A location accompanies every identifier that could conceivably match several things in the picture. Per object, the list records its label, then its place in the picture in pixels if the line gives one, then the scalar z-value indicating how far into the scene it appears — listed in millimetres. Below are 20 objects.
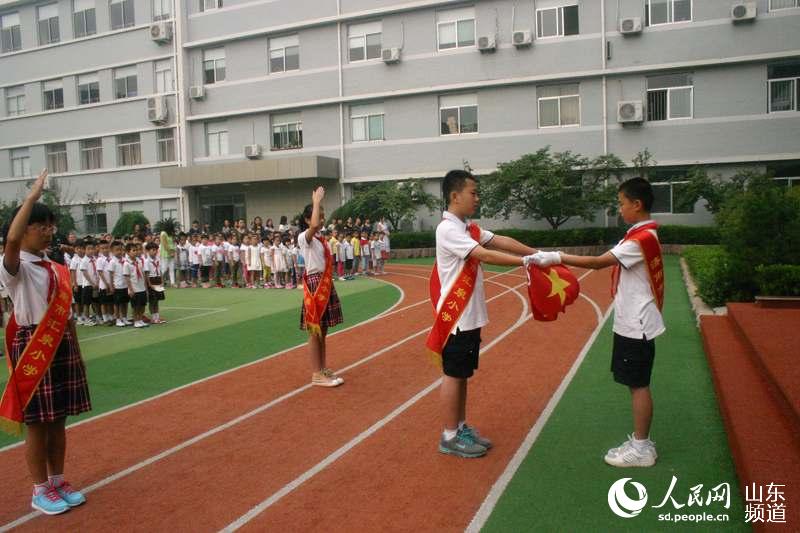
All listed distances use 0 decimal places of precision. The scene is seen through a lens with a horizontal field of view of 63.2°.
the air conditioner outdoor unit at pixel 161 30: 29047
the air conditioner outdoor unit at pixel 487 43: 23953
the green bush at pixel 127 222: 28906
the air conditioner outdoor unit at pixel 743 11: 20703
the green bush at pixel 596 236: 20891
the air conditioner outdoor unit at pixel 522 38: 23453
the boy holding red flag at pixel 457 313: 4500
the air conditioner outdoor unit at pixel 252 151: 28234
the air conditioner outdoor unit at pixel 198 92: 29125
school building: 21734
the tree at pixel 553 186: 21484
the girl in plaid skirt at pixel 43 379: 3936
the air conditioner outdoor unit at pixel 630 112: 22203
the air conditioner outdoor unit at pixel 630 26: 21984
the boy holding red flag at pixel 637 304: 4184
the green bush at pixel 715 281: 9133
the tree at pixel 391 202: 24109
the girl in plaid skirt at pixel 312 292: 6656
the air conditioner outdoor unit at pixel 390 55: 25375
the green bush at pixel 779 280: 8172
